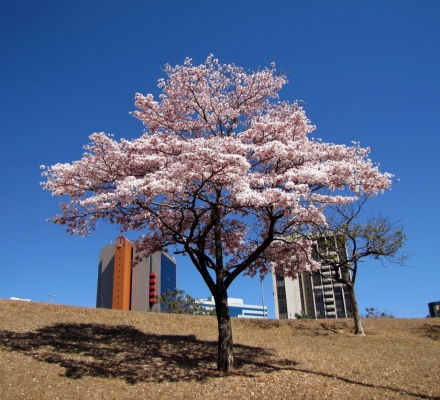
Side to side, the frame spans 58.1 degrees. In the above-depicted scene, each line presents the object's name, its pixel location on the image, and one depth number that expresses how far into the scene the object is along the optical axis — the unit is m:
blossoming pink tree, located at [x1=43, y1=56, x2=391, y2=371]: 13.66
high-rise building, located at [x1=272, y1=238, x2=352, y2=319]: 147.62
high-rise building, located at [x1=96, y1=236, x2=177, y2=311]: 139.50
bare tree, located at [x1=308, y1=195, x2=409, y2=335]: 27.56
